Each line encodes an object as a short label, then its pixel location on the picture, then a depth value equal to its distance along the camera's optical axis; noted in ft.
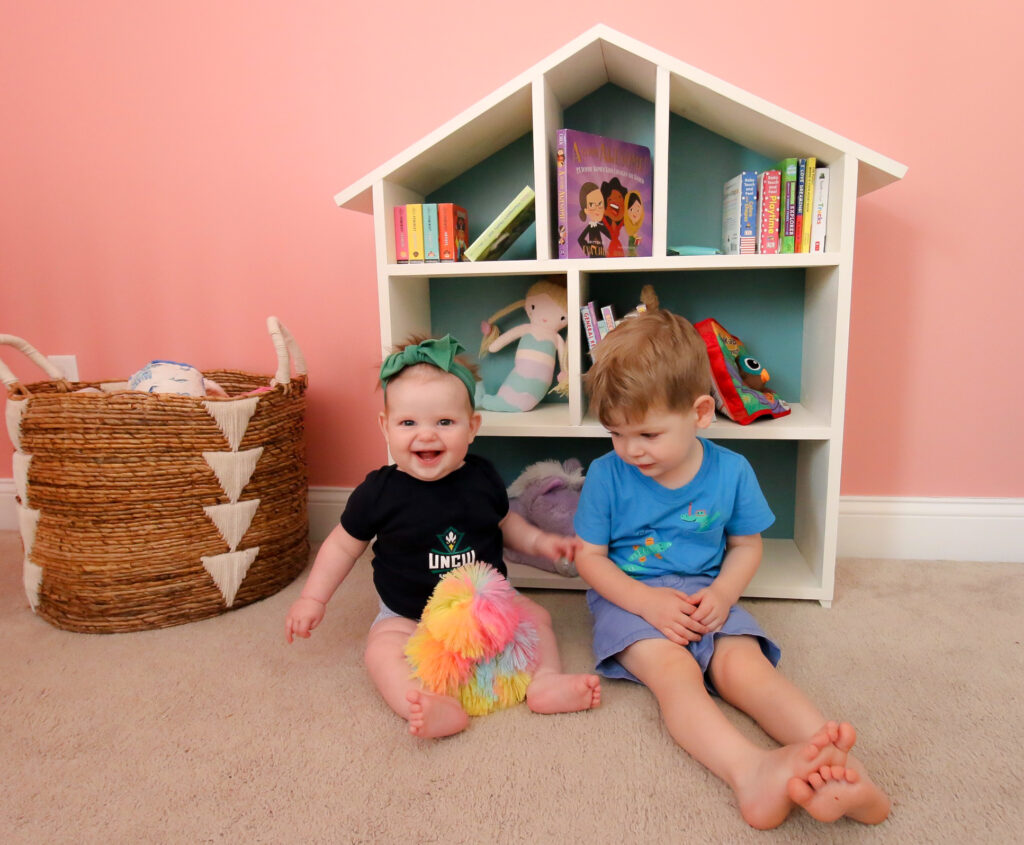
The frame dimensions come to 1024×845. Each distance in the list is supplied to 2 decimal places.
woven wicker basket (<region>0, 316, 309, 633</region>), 3.80
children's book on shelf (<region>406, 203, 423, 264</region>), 4.14
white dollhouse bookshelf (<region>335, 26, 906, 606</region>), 3.87
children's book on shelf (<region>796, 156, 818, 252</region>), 4.00
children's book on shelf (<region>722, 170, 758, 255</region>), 4.04
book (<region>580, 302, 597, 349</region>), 4.21
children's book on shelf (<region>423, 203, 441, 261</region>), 4.14
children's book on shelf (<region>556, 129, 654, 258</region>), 4.03
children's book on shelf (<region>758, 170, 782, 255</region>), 4.01
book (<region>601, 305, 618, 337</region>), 4.19
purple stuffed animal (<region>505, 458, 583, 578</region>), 4.42
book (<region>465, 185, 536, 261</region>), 4.00
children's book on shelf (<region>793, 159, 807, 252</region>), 4.00
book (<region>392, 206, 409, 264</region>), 4.17
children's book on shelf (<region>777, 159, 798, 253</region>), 4.00
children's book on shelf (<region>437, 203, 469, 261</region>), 4.13
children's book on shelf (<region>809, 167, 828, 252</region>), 4.00
